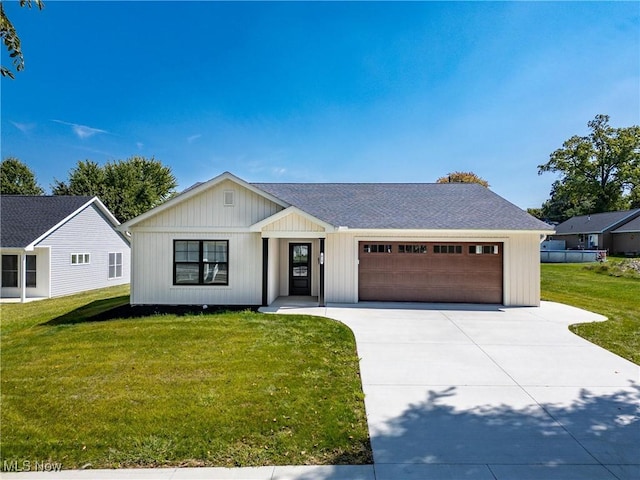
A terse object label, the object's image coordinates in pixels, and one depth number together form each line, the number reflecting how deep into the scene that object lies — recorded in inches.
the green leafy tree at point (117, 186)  1218.0
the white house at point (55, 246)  585.3
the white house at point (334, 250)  421.7
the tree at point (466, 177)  1801.2
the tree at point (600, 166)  1702.8
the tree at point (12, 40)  163.6
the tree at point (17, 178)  1480.1
